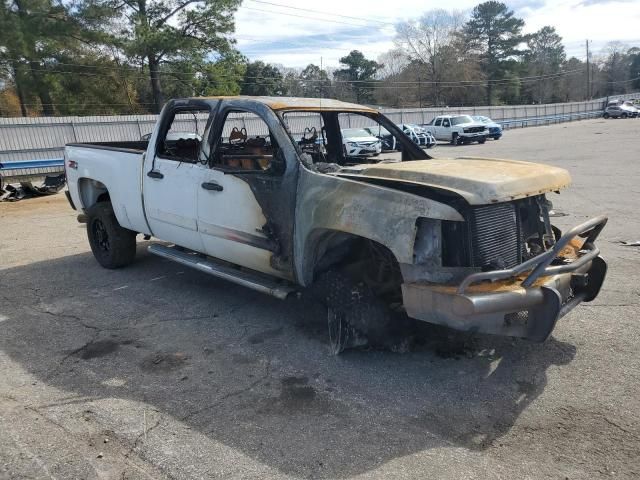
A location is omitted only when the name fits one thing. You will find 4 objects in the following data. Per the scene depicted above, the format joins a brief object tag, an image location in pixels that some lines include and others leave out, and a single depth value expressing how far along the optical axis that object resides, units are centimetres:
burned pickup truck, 343
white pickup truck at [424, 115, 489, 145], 3197
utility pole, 7897
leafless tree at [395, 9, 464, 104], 7062
